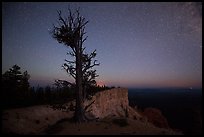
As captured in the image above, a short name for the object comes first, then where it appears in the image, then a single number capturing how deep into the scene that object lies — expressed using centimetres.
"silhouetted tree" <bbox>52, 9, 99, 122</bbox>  2020
